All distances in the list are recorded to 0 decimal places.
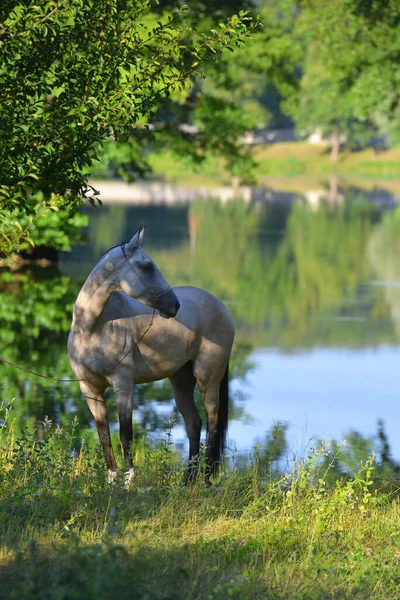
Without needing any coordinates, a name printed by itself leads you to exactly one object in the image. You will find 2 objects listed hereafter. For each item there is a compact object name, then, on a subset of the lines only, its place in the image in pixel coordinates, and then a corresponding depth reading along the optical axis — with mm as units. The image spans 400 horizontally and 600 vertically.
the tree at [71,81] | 17797
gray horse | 18062
